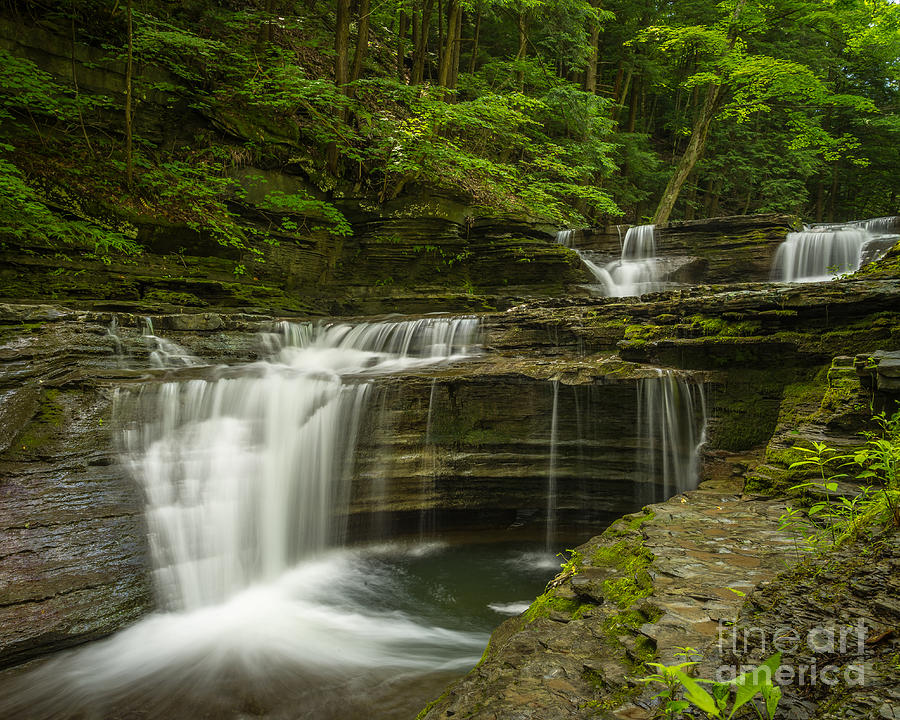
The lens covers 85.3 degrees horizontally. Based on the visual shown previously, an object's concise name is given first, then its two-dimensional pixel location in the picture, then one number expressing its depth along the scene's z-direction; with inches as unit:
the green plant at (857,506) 94.8
